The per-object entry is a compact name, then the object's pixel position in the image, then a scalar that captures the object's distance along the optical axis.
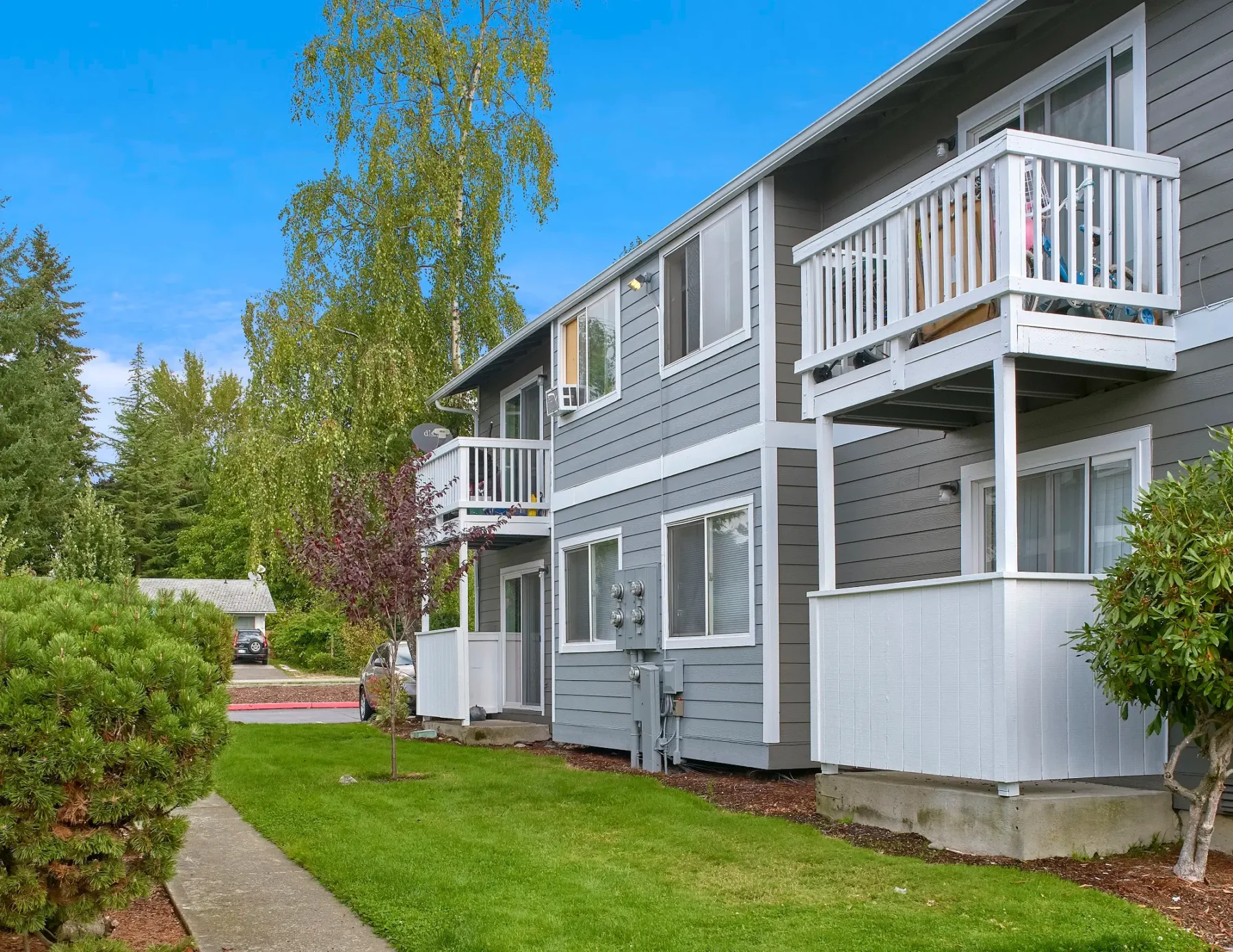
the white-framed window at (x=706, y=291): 12.20
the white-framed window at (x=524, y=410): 18.64
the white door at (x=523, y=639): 18.66
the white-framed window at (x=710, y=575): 11.88
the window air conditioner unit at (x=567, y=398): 15.80
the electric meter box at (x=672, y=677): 12.87
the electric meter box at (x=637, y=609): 13.35
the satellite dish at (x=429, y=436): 19.34
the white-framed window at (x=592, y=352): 14.86
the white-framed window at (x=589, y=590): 14.76
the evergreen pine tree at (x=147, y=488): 52.12
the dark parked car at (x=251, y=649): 47.97
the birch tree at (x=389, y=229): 22.44
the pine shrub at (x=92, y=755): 5.08
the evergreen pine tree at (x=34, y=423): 39.56
